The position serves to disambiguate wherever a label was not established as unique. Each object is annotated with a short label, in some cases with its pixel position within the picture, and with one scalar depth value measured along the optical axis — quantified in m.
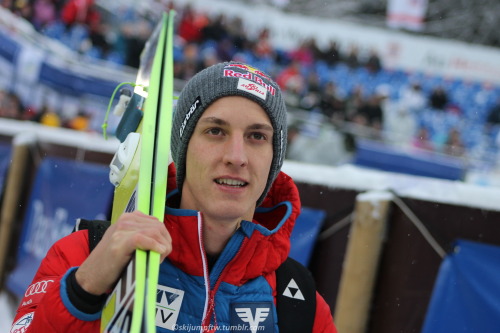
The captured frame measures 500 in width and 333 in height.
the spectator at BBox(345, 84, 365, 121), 12.62
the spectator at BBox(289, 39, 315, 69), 16.17
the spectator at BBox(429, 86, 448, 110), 16.03
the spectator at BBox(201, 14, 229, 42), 14.69
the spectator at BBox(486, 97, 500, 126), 15.68
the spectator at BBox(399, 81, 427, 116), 15.43
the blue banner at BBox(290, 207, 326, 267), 3.58
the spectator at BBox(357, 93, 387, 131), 12.38
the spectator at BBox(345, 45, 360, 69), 16.53
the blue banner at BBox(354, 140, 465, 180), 10.55
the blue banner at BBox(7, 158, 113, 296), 4.53
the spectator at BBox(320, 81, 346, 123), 12.61
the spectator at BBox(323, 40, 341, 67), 16.22
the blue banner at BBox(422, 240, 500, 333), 2.94
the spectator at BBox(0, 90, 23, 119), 10.12
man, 1.69
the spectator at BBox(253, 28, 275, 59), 15.42
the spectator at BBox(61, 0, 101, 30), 13.18
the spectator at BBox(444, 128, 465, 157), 12.20
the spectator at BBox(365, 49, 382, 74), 16.83
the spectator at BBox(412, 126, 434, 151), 12.47
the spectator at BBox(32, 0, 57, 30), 13.20
